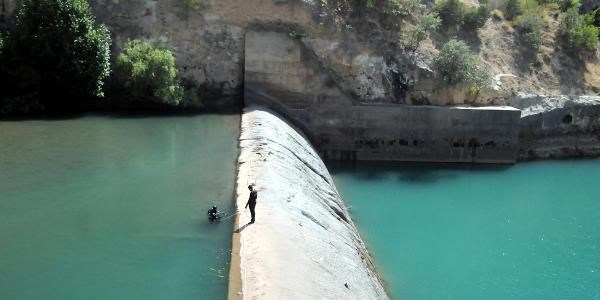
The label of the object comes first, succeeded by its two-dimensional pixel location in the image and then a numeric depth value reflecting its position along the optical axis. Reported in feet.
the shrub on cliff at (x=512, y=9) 111.75
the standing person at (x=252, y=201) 43.37
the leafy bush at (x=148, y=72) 86.53
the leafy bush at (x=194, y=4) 93.35
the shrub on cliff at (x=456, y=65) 94.43
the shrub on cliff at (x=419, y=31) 95.95
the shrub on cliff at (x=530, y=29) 107.86
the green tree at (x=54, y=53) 81.56
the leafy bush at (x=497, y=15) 112.09
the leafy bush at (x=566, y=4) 118.21
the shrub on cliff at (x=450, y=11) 104.63
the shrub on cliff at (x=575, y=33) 109.60
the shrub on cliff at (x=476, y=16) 105.50
